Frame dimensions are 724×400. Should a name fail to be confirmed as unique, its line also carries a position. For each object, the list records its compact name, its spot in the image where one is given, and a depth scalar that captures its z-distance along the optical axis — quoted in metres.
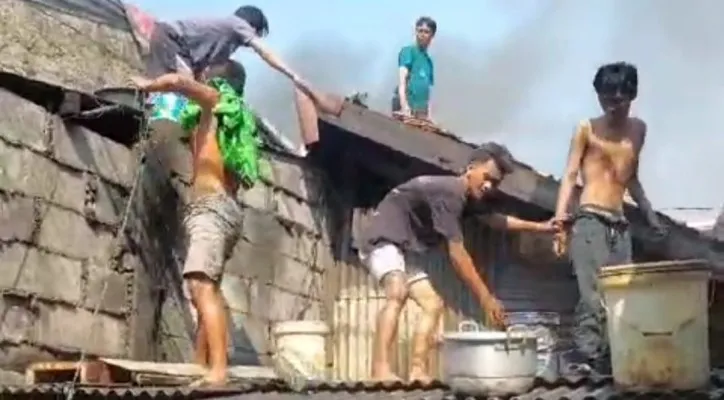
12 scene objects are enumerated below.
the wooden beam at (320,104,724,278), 9.04
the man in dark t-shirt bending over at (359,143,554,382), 7.05
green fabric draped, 7.24
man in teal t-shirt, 10.90
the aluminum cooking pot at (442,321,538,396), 5.34
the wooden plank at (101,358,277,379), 6.40
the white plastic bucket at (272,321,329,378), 7.48
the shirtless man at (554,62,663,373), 6.90
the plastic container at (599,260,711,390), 5.14
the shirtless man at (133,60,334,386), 6.84
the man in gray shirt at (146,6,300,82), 8.20
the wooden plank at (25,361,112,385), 6.50
